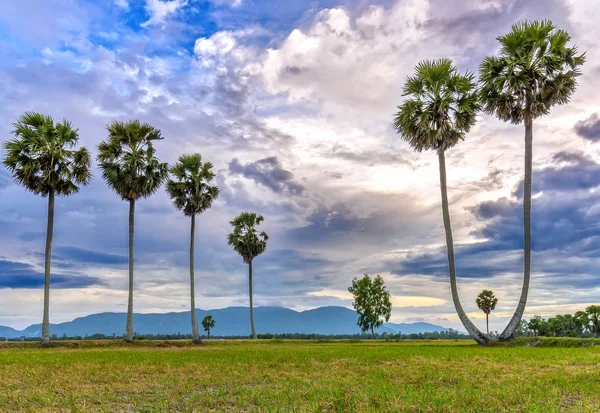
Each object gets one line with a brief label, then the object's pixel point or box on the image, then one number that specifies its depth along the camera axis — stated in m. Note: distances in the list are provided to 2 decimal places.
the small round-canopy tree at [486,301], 71.42
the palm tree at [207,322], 88.22
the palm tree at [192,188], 47.47
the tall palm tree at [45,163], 36.94
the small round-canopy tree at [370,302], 78.62
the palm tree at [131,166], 41.31
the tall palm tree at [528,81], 32.28
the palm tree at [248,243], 64.07
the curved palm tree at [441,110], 35.44
